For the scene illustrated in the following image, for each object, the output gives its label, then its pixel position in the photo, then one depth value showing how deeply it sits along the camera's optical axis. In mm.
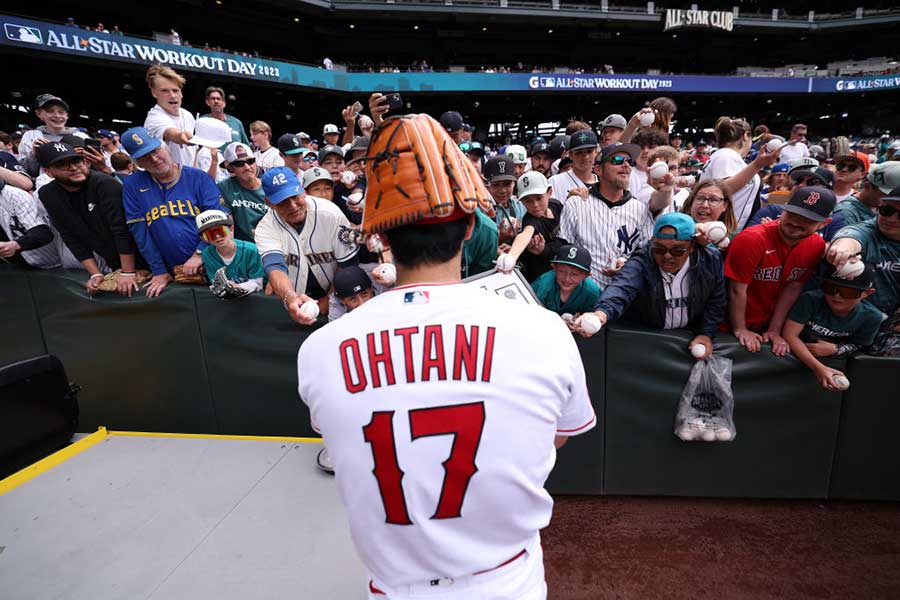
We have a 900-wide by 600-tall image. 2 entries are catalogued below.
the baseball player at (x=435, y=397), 984
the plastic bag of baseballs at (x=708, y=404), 3051
